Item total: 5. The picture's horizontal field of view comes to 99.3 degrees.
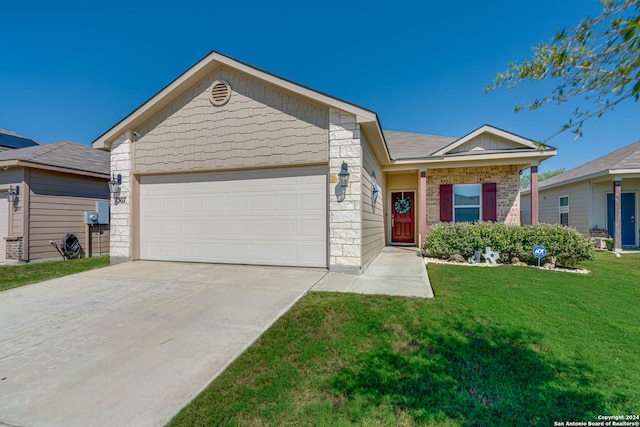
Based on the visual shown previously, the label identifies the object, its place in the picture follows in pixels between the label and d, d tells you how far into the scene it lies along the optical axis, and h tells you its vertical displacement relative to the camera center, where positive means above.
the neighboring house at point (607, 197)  9.77 +0.77
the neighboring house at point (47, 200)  8.14 +0.45
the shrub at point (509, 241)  6.52 -0.67
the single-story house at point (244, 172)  5.85 +1.03
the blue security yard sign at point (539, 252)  6.46 -0.88
